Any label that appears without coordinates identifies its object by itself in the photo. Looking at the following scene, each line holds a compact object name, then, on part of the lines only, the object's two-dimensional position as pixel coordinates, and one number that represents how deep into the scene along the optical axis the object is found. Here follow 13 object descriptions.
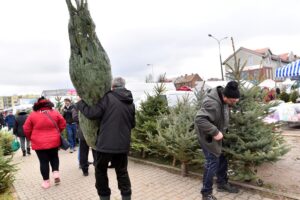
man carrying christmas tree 3.75
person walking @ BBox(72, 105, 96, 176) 6.67
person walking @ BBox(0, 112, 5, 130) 23.43
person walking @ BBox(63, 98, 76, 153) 10.16
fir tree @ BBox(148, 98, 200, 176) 5.68
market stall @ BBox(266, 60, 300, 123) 11.35
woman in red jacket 5.75
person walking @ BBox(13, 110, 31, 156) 10.42
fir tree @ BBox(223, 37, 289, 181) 4.80
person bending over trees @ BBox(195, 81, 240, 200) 4.19
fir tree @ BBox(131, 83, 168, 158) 7.68
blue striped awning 14.31
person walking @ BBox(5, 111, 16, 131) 17.47
